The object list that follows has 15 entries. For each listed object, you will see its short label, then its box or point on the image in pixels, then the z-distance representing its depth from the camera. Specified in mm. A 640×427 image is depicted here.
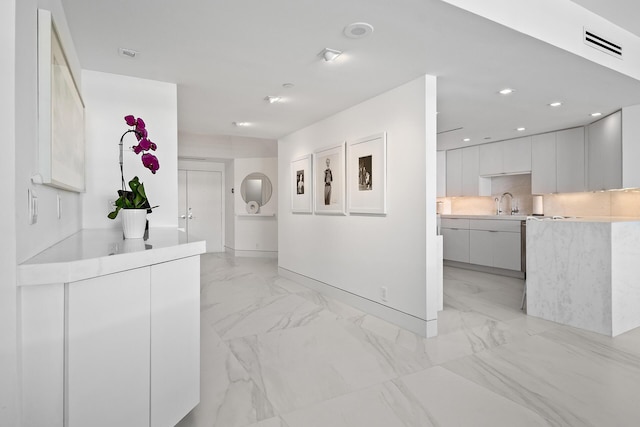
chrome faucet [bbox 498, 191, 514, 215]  6426
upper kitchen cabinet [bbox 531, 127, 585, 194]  5004
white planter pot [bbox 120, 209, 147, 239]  1985
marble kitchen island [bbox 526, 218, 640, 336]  3068
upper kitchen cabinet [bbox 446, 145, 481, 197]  6480
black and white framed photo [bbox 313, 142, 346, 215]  4141
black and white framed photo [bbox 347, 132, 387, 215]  3502
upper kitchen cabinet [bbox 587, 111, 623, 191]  4137
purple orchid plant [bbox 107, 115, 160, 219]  2133
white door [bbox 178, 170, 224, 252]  8070
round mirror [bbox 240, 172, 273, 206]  7914
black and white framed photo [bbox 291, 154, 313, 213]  4824
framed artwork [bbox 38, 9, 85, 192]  1438
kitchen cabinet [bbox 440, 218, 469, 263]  6281
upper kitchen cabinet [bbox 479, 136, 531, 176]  5688
